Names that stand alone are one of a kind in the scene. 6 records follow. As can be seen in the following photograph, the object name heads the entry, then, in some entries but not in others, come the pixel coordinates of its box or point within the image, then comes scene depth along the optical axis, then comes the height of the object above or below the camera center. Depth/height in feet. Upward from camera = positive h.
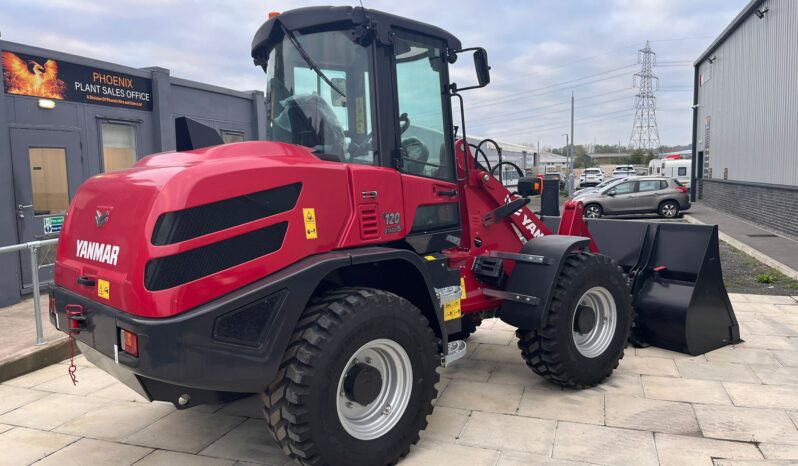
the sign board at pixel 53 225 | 26.73 -1.43
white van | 102.96 +1.51
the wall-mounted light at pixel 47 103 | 26.50 +4.18
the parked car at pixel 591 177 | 142.31 +0.58
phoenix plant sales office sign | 25.46 +5.39
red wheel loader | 9.12 -1.41
